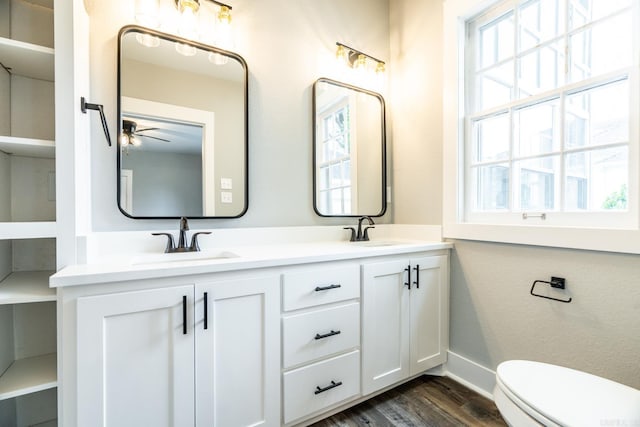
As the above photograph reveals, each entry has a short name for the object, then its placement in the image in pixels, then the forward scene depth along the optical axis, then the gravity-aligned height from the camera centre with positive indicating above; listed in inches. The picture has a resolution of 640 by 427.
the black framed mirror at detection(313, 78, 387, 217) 77.5 +17.0
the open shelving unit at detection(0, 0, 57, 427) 44.4 +2.1
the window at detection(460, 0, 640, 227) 49.6 +19.5
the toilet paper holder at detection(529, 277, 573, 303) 53.4 -13.7
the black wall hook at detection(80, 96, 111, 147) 47.9 +17.2
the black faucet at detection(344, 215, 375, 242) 78.9 -6.5
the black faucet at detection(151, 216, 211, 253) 56.6 -6.2
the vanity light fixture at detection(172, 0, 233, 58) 59.0 +39.4
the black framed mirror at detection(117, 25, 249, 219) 56.0 +17.2
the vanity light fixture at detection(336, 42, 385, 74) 80.0 +43.7
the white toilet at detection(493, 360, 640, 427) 31.3 -22.2
